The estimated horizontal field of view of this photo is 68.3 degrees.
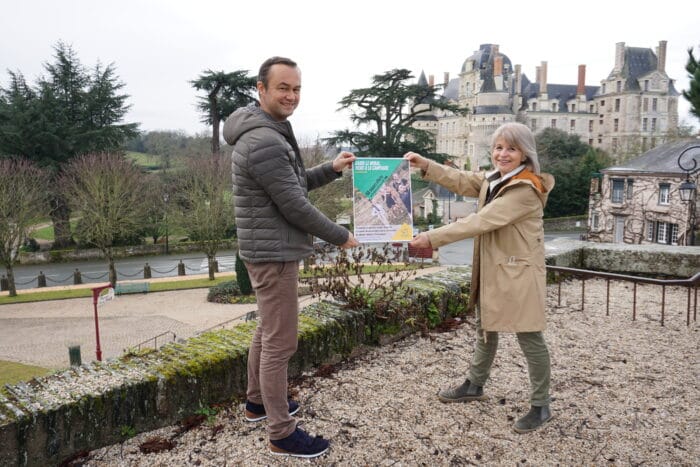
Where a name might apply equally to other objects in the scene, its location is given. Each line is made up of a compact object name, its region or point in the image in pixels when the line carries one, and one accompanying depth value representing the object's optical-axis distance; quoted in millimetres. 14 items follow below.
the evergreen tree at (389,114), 30078
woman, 3191
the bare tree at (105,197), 27144
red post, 12703
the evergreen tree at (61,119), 34781
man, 2705
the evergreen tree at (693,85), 16375
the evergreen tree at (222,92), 31594
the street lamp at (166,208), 34344
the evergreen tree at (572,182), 48156
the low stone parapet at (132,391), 2746
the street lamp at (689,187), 13977
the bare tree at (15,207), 23997
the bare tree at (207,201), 27172
